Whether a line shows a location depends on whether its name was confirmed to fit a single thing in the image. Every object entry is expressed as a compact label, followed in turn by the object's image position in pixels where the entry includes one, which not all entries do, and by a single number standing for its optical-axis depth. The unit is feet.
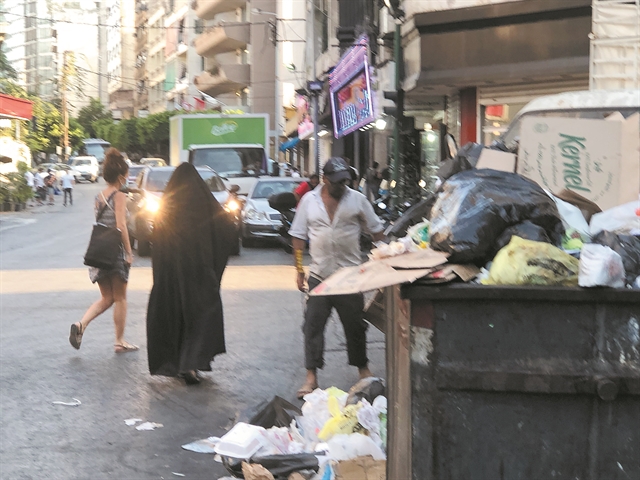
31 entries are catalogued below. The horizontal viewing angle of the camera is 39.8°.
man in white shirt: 21.63
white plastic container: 16.07
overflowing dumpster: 9.32
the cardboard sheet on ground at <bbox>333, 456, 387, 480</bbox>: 13.47
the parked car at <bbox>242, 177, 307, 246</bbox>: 62.44
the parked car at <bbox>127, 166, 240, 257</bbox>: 56.08
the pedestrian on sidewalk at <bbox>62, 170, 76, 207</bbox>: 123.35
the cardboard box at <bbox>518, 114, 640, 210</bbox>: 13.07
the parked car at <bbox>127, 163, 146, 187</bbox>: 129.83
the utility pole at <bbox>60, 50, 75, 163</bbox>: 227.61
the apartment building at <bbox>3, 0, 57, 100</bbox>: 463.83
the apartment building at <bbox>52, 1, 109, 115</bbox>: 419.33
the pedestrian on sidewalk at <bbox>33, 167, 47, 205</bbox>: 129.08
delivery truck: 88.07
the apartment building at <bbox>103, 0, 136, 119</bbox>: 350.43
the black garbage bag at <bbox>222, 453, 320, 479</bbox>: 14.99
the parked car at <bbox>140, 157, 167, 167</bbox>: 168.00
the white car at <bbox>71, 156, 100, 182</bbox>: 200.64
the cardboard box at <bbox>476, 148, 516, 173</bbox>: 14.92
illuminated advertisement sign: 69.21
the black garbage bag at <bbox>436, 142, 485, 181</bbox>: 14.30
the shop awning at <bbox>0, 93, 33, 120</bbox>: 108.99
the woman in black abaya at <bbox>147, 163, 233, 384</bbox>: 23.45
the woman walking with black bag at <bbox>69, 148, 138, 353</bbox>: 26.81
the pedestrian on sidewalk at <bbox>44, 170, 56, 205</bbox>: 128.67
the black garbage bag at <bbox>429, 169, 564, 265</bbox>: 10.41
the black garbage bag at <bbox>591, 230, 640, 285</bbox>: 10.11
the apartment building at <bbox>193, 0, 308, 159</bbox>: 152.05
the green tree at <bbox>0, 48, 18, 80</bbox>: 144.67
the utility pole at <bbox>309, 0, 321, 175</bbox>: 100.32
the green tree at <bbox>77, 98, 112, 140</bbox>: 370.12
